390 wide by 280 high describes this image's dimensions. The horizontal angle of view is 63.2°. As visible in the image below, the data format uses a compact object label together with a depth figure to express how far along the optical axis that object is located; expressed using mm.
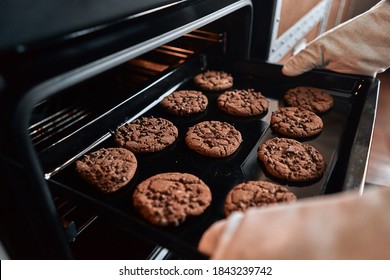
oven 566
